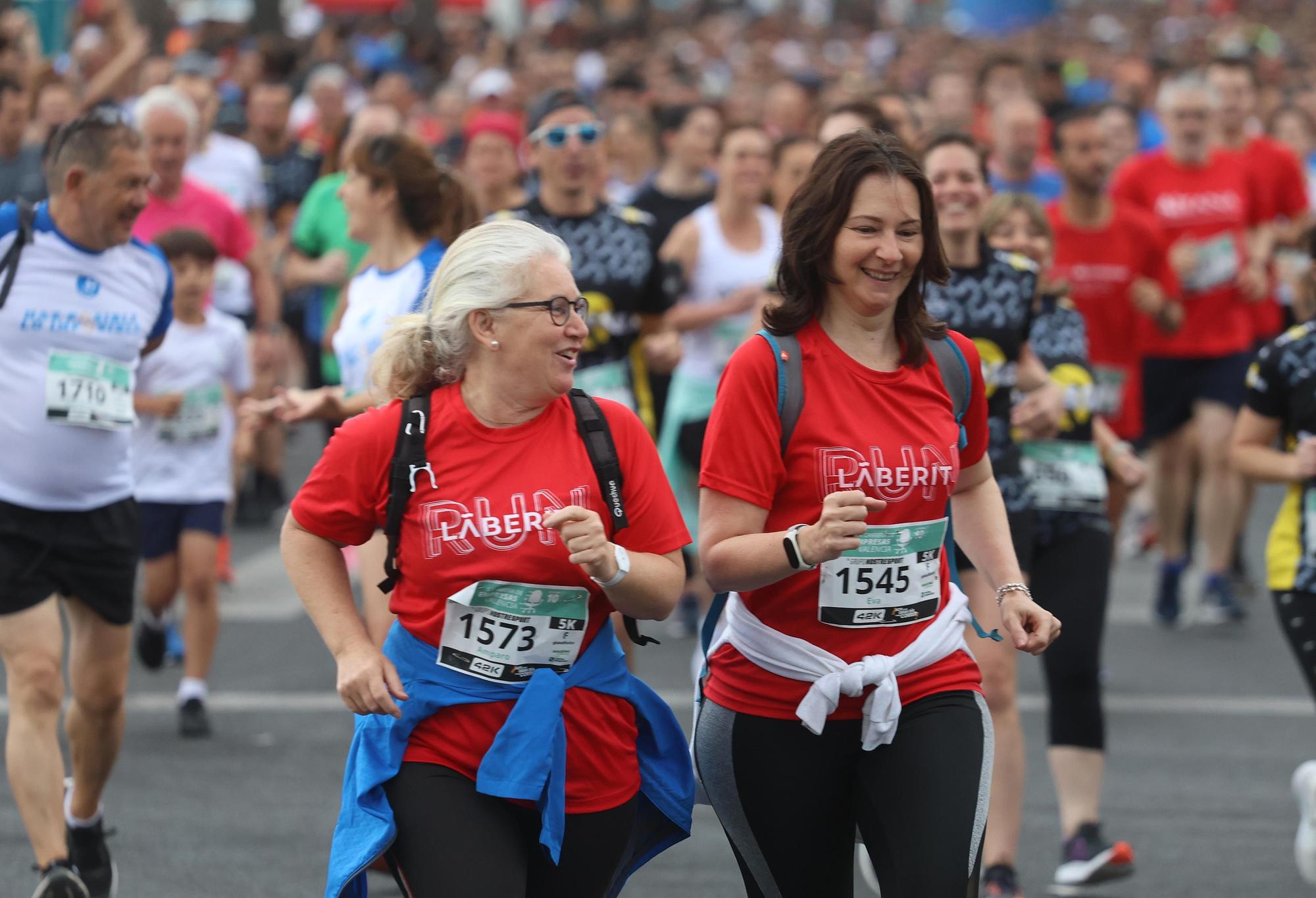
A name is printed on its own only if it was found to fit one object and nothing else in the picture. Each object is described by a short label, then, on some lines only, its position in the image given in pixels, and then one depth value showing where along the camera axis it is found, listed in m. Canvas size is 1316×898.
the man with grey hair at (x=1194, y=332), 19.72
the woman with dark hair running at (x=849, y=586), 7.83
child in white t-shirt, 15.52
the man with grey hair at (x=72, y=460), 10.80
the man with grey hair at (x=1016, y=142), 18.17
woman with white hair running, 7.43
